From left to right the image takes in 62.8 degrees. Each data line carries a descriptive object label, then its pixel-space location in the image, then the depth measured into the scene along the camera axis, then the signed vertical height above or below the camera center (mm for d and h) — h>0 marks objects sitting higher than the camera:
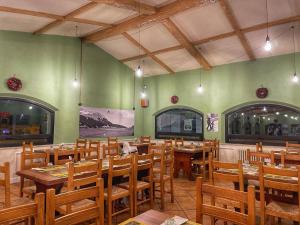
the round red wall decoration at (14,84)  6482 +1170
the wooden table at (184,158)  6847 -901
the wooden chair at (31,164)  3776 -635
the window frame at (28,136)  6512 -243
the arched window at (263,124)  7094 +70
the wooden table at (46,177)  3167 -674
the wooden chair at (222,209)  1848 -628
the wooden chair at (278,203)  2811 -902
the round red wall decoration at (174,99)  9377 +1068
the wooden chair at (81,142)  6850 -405
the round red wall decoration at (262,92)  7355 +1033
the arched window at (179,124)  8961 +108
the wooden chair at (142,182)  3880 -874
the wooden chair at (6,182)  2973 -658
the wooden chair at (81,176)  2887 -640
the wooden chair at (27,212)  1524 -544
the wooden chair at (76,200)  1761 -602
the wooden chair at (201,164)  6617 -1016
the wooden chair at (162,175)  4441 -942
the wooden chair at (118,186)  3441 -868
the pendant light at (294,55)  6069 +2012
